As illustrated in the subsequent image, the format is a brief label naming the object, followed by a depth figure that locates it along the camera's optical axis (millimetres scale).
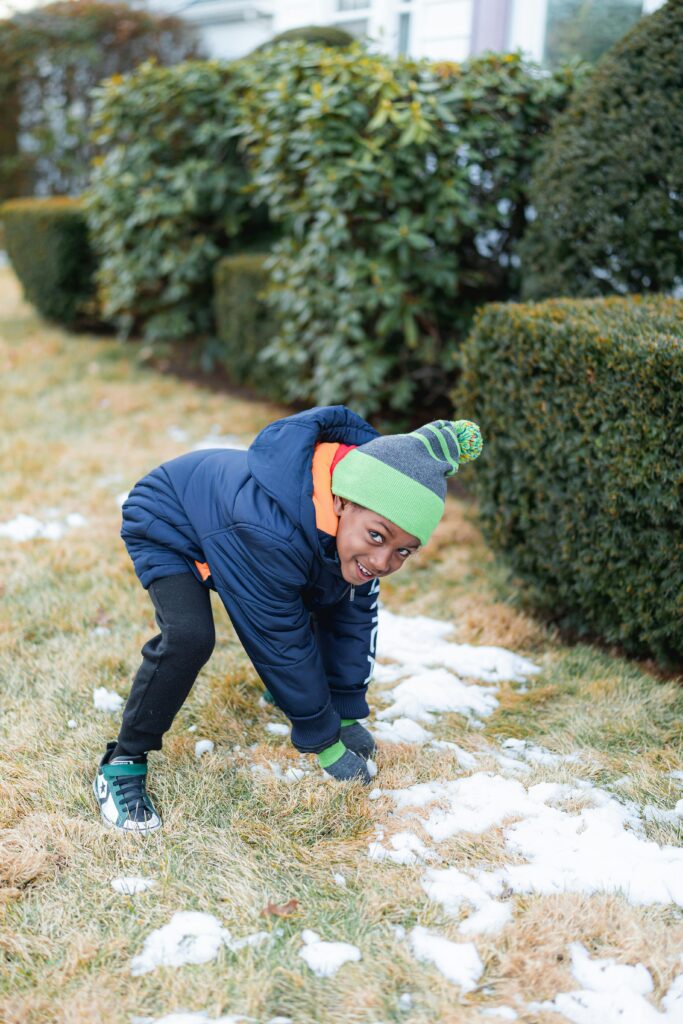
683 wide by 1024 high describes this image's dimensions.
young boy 2148
